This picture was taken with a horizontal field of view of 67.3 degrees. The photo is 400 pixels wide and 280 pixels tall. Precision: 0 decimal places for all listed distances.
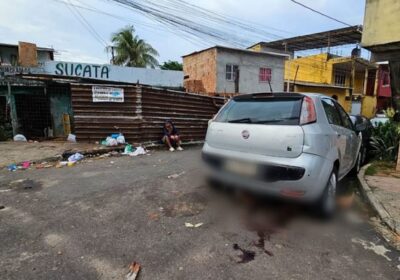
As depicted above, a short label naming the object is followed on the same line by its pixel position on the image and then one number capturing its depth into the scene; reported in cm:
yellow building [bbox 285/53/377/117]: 2611
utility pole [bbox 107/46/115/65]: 2929
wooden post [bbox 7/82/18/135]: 1100
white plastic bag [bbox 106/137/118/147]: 948
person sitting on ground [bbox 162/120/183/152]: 1029
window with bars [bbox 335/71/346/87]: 2950
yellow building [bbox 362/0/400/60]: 707
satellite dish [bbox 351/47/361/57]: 2670
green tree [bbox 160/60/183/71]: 3794
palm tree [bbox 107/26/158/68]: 2964
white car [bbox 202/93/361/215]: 362
